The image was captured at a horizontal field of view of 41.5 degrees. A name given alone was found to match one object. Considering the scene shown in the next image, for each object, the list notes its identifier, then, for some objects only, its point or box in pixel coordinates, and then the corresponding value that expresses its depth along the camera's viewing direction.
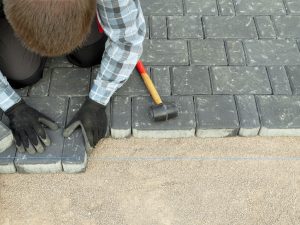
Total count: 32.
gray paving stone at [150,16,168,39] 3.26
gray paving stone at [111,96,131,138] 2.70
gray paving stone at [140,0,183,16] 3.44
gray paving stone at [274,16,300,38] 3.29
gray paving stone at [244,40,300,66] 3.08
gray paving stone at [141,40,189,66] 3.05
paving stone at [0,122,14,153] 2.52
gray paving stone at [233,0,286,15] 3.46
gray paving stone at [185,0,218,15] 3.44
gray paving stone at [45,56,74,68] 3.03
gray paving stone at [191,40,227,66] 3.07
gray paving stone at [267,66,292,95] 2.91
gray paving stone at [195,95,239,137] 2.72
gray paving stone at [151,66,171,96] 2.89
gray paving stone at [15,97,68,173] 2.53
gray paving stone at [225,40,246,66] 3.07
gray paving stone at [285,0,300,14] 3.49
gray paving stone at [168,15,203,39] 3.26
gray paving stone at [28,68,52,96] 2.86
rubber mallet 2.63
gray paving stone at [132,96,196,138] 2.70
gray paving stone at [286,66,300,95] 2.93
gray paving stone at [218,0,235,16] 3.44
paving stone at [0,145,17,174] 2.52
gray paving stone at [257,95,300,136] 2.73
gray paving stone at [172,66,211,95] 2.89
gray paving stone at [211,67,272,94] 2.90
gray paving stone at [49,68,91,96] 2.86
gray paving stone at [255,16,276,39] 3.27
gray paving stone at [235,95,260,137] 2.73
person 1.69
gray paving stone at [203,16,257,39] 3.28
